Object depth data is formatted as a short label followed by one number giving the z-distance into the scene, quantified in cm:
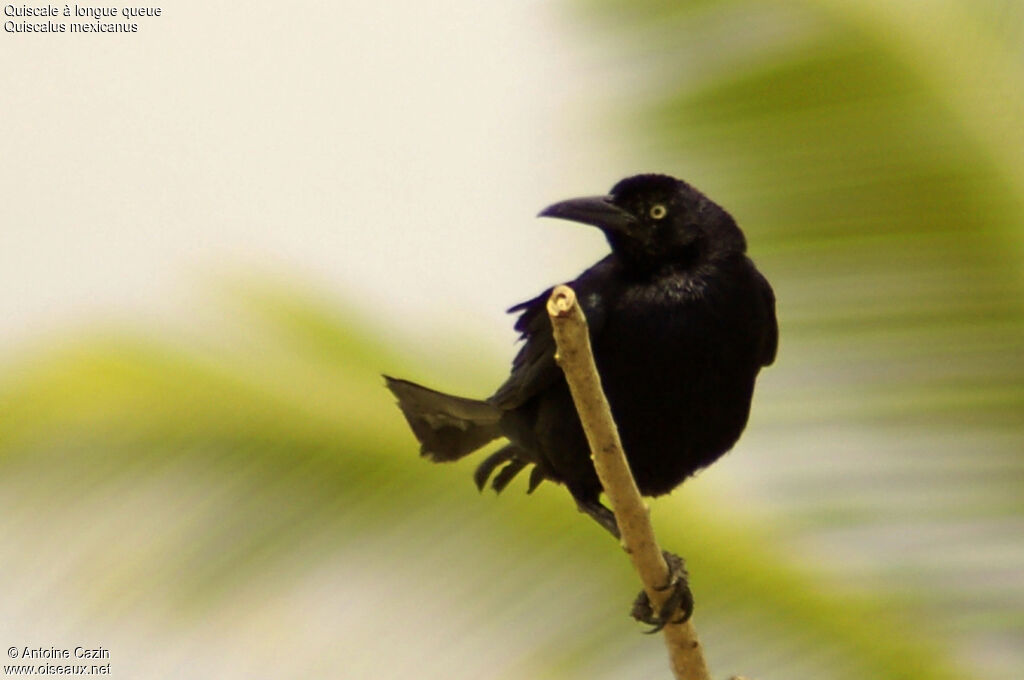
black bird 991
